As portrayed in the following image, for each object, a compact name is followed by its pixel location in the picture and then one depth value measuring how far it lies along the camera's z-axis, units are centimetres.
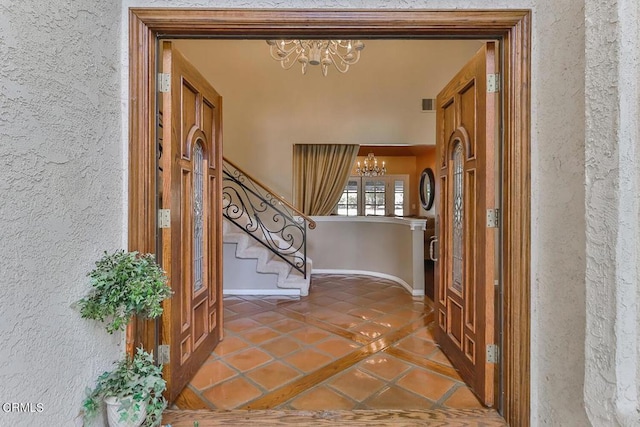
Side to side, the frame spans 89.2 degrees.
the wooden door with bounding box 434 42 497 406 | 180
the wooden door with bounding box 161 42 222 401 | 177
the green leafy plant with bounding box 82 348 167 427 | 131
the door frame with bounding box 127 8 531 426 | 156
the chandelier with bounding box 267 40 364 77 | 360
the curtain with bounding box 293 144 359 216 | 595
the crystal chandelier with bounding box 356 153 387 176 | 778
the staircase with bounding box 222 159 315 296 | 430
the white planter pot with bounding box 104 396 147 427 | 132
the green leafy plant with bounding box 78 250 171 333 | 128
